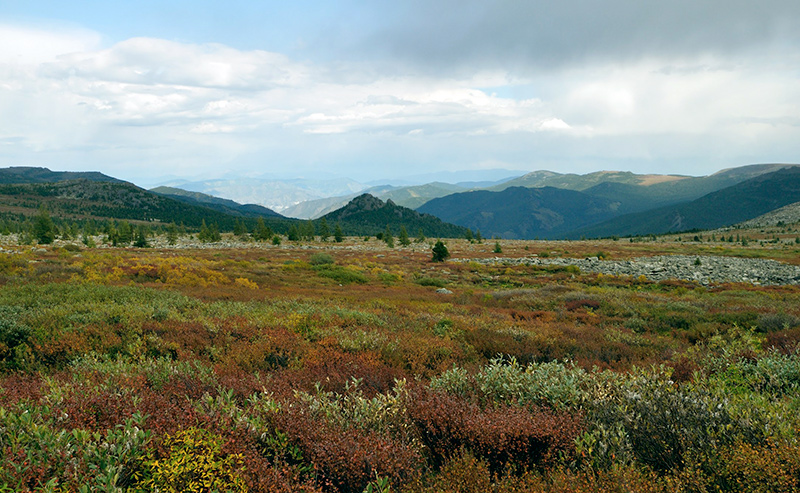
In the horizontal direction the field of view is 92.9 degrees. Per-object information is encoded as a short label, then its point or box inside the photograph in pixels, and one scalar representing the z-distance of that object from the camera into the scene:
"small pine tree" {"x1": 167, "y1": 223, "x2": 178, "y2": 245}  89.22
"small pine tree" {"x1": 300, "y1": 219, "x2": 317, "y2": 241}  105.09
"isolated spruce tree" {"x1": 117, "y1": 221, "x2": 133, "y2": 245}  78.70
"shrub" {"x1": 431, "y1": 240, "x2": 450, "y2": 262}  49.22
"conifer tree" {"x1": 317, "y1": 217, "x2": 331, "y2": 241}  110.15
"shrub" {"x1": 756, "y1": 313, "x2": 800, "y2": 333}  11.69
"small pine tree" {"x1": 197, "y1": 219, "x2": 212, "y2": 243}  94.84
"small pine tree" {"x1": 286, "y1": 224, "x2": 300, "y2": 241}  98.98
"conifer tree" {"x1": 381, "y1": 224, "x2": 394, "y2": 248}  87.97
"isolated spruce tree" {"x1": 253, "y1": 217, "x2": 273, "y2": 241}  94.94
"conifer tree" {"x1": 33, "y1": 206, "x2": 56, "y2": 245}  68.00
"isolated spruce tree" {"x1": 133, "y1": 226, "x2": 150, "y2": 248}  73.15
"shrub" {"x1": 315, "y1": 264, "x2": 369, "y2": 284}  28.99
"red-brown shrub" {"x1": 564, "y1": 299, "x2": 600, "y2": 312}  17.91
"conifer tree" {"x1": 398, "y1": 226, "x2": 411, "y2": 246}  91.03
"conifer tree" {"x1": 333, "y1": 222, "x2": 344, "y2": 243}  102.62
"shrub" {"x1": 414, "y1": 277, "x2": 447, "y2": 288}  29.48
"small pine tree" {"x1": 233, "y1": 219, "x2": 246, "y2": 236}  108.78
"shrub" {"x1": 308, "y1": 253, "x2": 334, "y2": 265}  38.50
